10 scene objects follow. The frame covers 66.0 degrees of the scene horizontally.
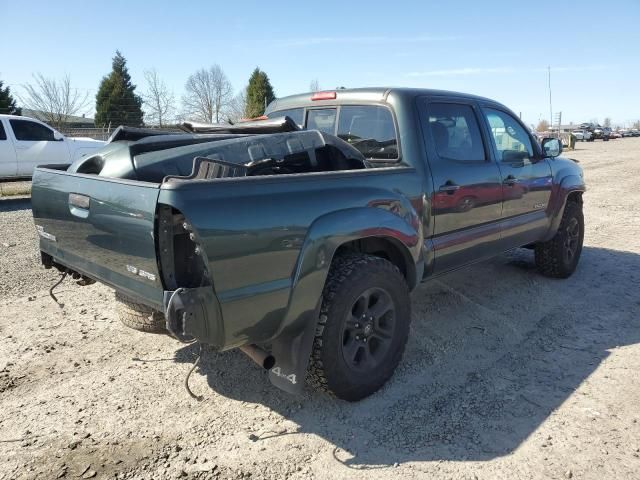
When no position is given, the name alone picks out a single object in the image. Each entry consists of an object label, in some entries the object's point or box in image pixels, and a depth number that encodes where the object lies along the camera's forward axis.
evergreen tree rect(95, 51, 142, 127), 38.34
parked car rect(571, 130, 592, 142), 48.83
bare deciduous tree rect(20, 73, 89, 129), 33.38
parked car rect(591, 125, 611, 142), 51.56
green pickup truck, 2.32
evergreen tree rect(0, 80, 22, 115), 30.62
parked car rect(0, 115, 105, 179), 11.53
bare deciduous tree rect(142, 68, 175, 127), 38.00
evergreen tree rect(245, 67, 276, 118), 38.36
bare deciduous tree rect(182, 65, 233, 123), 42.94
